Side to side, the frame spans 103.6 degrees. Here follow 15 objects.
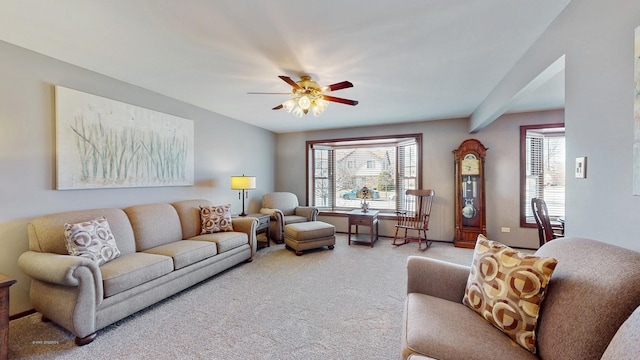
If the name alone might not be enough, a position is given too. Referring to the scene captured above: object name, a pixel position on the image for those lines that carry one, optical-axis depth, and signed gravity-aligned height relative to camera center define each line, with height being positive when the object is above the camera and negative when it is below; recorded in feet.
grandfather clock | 14.38 -0.99
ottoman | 13.15 -3.13
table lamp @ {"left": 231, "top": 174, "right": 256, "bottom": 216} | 13.99 -0.28
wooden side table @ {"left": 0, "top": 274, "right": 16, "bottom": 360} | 5.12 -2.81
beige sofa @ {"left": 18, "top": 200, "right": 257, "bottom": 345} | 6.07 -2.56
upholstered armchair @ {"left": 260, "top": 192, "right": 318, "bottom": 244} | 15.31 -2.21
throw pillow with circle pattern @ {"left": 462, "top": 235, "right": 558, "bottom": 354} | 3.77 -1.85
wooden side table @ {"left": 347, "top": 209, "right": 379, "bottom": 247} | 14.88 -2.53
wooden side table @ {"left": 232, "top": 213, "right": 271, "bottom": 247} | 13.99 -2.57
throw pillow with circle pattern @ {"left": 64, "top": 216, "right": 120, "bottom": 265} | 7.08 -1.82
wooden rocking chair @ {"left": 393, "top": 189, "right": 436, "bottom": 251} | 14.66 -2.34
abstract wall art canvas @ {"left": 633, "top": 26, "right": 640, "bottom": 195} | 3.59 +0.77
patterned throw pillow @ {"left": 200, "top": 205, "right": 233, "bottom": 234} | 11.46 -1.92
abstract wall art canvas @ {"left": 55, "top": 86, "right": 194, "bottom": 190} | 8.24 +1.32
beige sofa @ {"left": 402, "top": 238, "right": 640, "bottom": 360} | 2.88 -1.84
